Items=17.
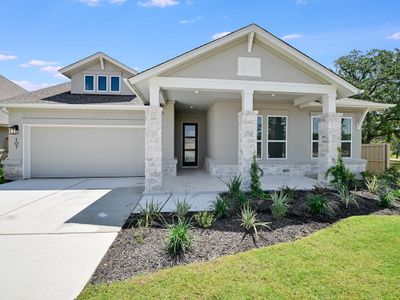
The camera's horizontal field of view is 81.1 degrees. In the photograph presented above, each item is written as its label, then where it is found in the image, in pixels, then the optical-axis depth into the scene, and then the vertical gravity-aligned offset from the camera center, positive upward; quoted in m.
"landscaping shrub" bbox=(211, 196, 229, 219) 5.38 -1.45
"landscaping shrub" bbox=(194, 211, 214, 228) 4.84 -1.52
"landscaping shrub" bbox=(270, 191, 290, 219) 5.28 -1.41
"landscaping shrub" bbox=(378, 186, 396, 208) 6.13 -1.37
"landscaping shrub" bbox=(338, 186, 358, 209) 6.08 -1.38
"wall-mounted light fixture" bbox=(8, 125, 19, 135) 10.62 +0.75
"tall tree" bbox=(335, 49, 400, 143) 19.69 +5.99
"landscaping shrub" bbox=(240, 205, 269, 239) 4.58 -1.51
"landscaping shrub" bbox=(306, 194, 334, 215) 5.50 -1.40
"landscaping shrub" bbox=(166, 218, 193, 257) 3.69 -1.53
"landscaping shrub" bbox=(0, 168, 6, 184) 10.05 -1.35
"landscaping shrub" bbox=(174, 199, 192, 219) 5.19 -1.42
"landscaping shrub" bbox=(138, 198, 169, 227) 4.96 -1.55
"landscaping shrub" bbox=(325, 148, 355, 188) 7.58 -0.86
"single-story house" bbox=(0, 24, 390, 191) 8.15 +1.21
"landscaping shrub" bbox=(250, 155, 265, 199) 7.08 -1.11
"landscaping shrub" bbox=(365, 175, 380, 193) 7.60 -1.25
